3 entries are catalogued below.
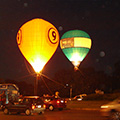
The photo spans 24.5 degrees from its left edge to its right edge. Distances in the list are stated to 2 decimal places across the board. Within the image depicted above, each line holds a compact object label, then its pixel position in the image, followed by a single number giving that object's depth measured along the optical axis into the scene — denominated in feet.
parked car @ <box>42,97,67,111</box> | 83.10
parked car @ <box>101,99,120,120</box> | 52.02
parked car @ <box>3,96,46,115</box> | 67.72
